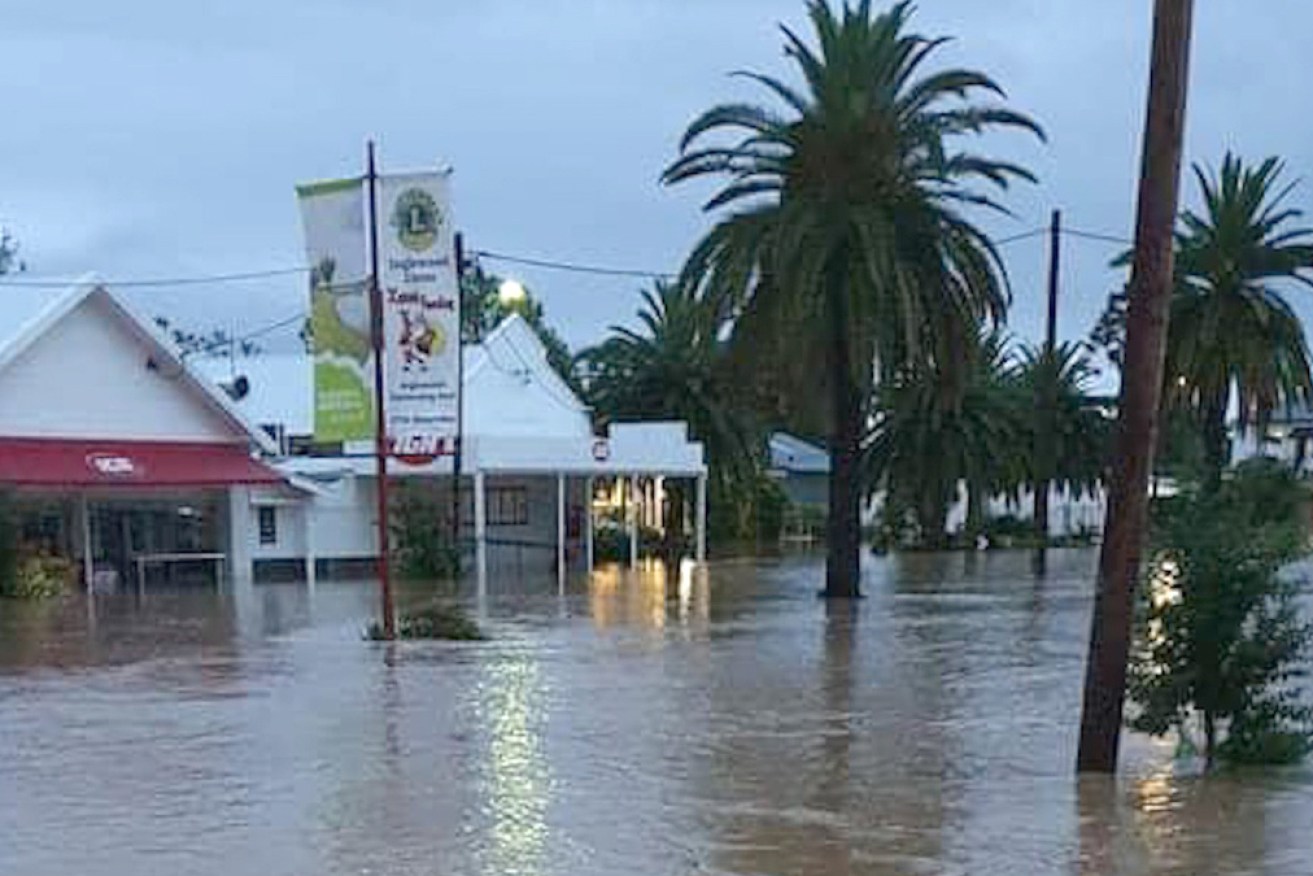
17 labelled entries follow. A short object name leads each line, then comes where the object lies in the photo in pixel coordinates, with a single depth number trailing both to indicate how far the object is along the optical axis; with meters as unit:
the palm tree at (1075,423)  61.22
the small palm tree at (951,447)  55.41
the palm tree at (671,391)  54.22
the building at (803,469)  81.31
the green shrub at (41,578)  34.69
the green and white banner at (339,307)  22.95
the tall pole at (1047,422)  52.91
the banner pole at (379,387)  22.89
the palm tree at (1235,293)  39.72
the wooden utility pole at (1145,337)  11.70
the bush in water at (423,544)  42.62
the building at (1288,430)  84.69
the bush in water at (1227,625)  12.17
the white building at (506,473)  45.09
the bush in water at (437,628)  24.03
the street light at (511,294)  55.72
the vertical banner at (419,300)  22.95
